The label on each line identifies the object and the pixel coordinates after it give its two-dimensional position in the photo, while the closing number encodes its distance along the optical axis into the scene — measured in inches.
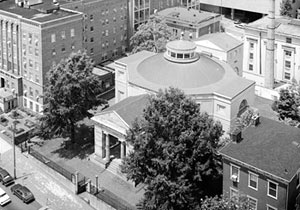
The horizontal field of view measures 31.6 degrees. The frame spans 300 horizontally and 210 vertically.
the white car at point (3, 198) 2854.3
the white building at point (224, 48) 3892.7
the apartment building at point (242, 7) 5900.6
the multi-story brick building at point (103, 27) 4239.7
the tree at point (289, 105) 3253.0
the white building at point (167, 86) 3097.9
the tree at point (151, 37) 4192.9
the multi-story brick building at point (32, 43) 3718.0
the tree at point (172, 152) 2407.7
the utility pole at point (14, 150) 3115.2
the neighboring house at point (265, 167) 2151.8
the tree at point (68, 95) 3174.2
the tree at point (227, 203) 2031.3
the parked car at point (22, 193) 2883.9
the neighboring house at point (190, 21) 4722.0
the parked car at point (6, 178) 3034.0
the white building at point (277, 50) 4281.5
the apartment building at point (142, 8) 4704.7
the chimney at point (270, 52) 4134.8
